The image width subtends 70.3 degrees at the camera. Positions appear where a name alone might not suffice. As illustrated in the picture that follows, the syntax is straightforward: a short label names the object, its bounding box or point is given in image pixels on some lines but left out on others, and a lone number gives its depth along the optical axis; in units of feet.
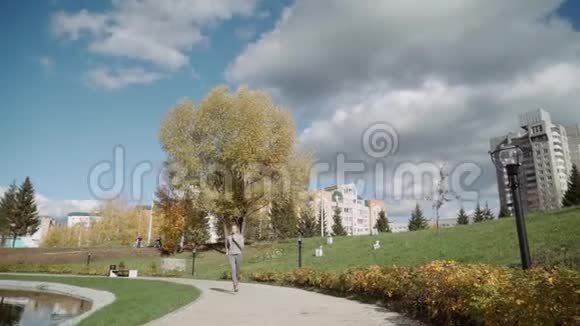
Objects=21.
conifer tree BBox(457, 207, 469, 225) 220.64
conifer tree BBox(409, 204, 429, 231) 211.41
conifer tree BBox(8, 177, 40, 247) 217.36
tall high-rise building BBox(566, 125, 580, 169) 397.99
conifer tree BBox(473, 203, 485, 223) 219.82
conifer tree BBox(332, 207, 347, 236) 236.02
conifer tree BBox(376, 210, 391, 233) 221.46
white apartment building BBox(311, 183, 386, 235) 428.15
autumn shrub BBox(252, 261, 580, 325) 13.06
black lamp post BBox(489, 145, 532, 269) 23.29
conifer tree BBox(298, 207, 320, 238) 211.82
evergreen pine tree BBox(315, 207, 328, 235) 234.38
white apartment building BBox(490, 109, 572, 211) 378.53
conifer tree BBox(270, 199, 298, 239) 185.84
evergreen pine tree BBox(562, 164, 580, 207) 168.96
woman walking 38.96
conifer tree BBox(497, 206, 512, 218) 197.83
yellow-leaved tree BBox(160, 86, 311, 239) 101.71
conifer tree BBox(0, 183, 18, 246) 219.00
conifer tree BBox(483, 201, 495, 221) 224.10
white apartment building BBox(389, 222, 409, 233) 459.65
